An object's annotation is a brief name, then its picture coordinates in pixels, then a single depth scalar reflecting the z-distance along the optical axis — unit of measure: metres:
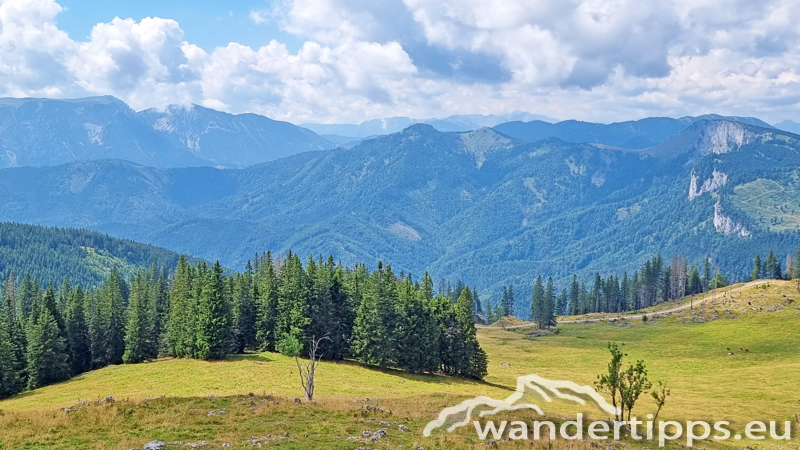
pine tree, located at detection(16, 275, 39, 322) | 144.00
